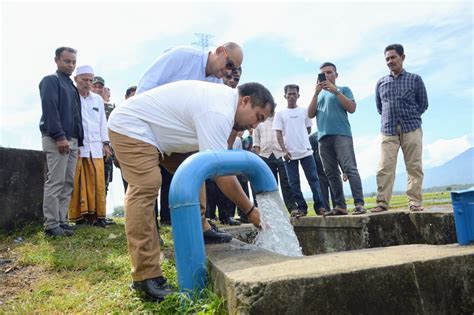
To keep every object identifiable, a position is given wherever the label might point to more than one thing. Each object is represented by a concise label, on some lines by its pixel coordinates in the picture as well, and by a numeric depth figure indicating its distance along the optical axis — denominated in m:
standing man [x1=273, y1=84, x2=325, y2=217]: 6.29
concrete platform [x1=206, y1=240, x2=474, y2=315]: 1.76
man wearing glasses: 3.72
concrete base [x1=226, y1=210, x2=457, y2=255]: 4.14
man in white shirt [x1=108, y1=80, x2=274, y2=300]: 2.69
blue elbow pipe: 2.48
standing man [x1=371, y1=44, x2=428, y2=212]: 5.34
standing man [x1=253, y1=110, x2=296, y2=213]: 6.98
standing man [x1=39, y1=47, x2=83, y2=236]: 4.93
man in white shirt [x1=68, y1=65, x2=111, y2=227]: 5.78
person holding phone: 5.53
